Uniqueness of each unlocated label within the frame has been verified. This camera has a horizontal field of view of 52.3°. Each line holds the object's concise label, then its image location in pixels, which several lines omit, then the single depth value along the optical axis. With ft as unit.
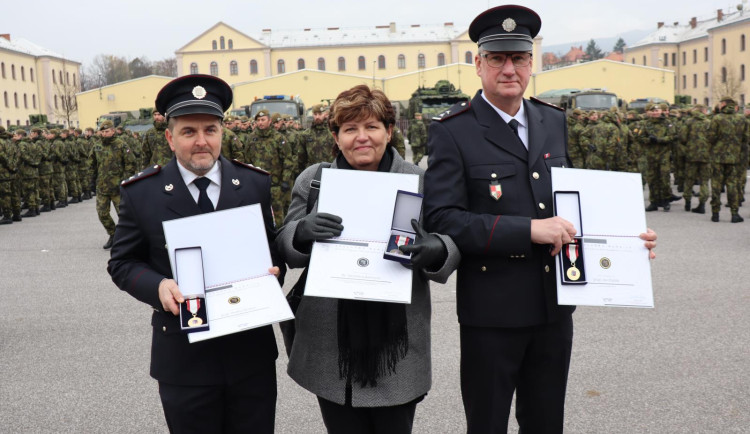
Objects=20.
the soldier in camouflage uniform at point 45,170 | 57.47
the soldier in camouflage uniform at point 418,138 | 74.33
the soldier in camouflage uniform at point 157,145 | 40.01
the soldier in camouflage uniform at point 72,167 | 66.49
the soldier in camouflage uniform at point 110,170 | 38.75
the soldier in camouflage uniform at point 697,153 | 45.01
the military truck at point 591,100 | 91.86
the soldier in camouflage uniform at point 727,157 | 42.98
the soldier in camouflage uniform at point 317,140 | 45.01
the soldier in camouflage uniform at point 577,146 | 52.90
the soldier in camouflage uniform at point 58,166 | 60.80
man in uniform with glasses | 9.69
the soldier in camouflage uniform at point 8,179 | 50.98
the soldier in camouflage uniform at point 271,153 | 44.98
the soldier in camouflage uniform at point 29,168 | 55.11
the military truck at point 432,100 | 98.48
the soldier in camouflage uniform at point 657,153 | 49.83
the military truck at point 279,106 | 89.66
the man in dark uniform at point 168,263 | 9.52
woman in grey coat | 9.60
